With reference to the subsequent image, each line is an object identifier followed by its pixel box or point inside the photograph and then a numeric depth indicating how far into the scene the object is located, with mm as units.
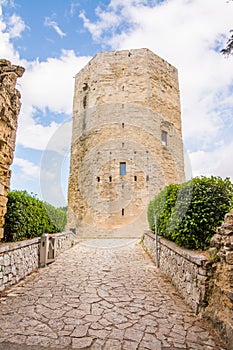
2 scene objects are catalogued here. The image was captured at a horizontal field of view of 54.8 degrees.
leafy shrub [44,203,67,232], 6035
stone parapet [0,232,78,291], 3135
